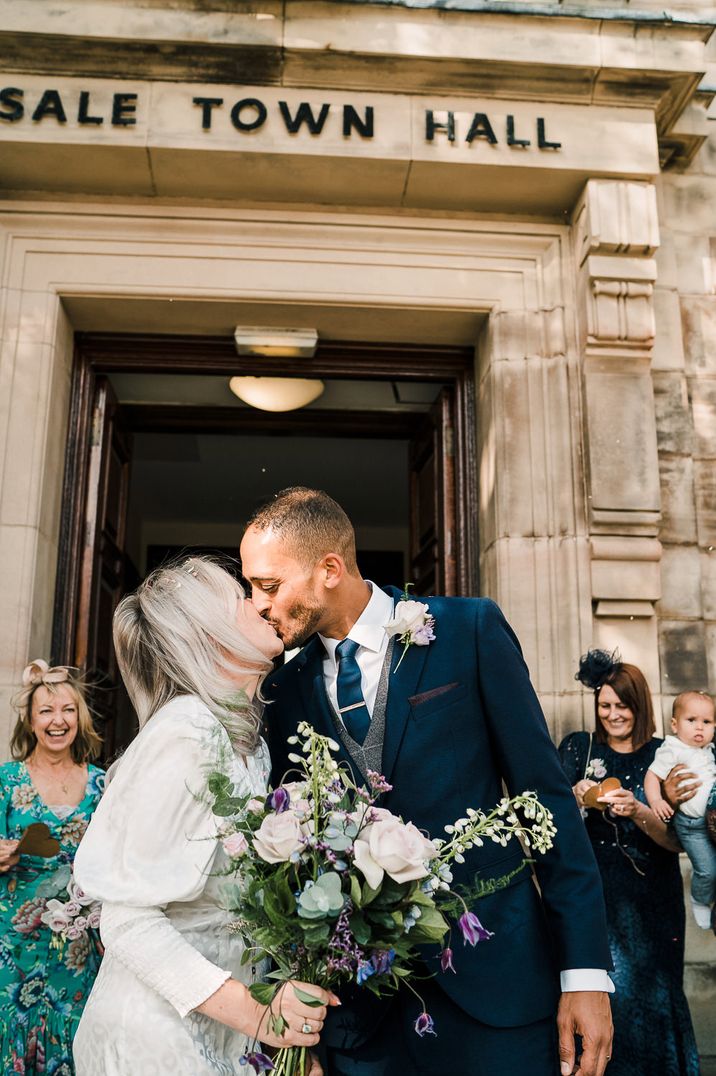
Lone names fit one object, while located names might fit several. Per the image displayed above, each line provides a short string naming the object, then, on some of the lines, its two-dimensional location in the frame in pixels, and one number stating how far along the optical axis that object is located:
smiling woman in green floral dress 4.14
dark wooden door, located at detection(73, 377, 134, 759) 5.89
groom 2.30
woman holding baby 4.23
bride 2.02
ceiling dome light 6.84
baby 4.18
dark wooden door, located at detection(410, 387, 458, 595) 6.12
